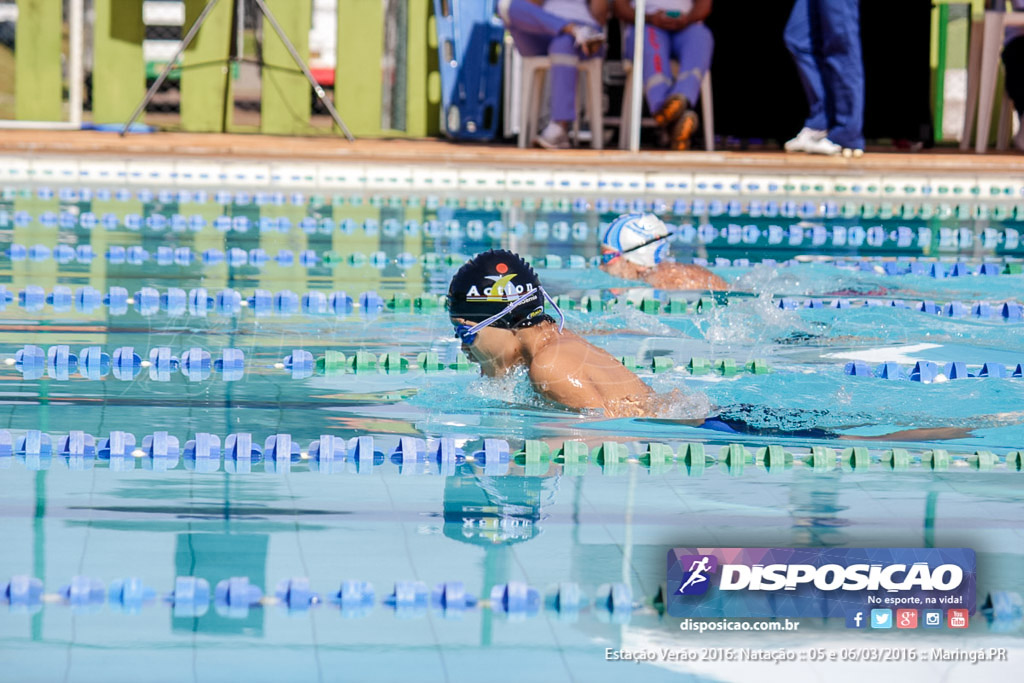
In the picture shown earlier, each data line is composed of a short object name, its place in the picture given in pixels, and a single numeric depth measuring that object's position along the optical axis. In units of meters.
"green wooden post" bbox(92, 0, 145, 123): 21.84
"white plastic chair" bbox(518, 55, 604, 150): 19.86
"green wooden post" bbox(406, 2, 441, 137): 22.16
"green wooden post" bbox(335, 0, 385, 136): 22.39
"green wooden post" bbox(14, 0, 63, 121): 21.80
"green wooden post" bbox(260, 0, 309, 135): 22.08
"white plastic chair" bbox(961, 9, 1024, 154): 19.83
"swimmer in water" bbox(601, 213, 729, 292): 11.97
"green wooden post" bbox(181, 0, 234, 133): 21.95
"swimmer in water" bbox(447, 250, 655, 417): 7.62
